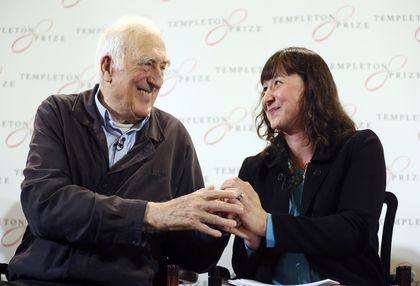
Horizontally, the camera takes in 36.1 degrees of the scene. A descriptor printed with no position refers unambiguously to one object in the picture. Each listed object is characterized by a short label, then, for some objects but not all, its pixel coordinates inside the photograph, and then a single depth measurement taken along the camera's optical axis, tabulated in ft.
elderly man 6.81
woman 6.98
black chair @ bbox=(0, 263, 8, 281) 8.15
